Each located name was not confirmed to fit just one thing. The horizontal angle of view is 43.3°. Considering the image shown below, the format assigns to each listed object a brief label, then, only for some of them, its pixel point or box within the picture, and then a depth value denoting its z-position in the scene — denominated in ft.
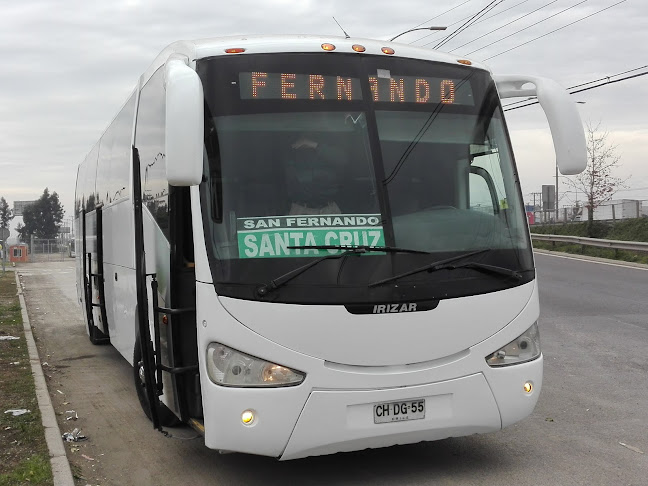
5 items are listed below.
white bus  16.24
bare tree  113.60
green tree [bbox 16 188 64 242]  452.35
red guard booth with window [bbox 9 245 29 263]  231.30
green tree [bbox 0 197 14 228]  477.36
